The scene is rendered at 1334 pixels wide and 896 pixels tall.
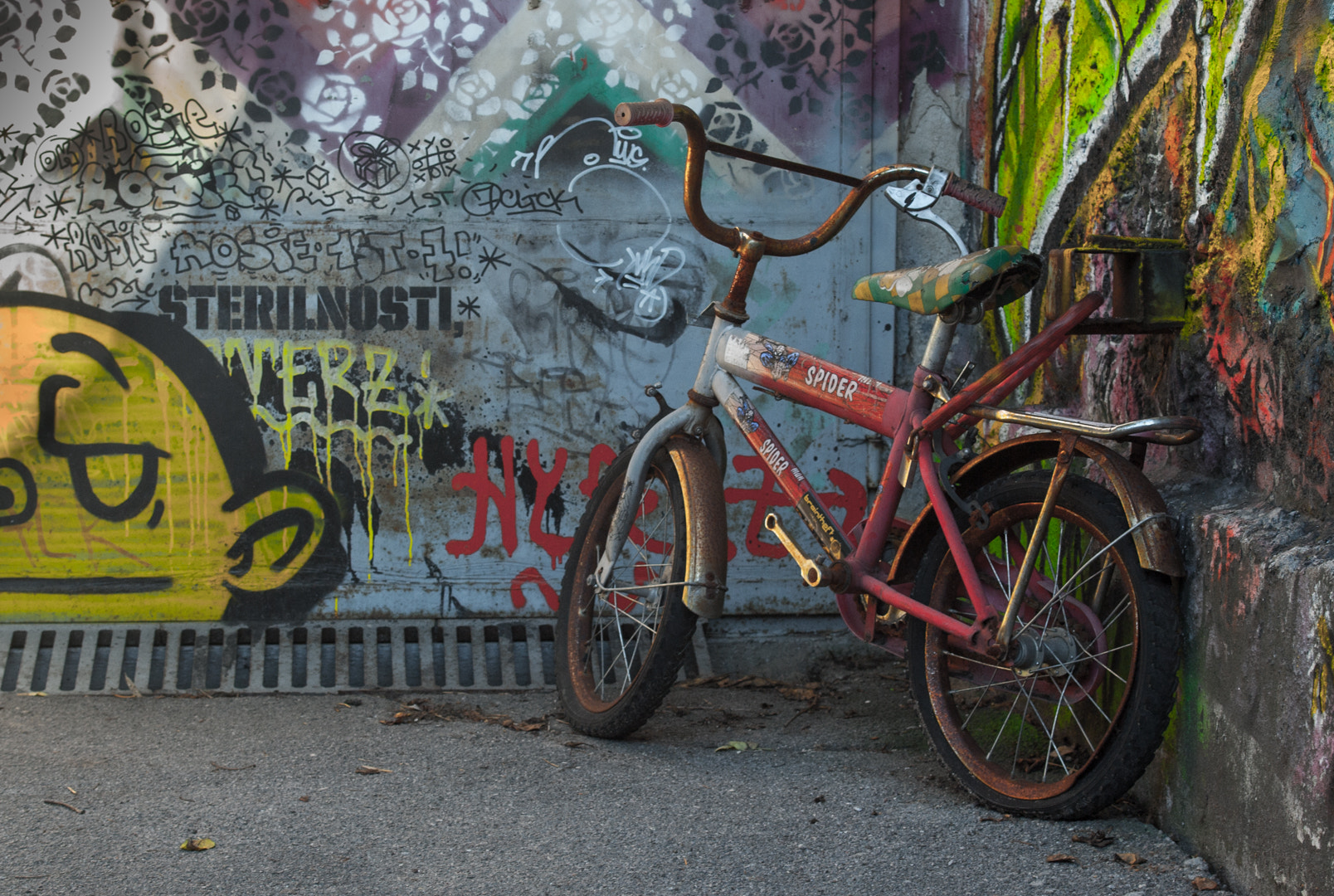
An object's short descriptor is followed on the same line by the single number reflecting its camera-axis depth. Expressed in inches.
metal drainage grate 144.2
